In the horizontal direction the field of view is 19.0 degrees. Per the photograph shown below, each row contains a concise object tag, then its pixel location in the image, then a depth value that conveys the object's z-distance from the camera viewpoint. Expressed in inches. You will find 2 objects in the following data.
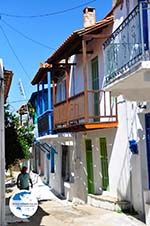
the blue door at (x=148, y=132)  495.5
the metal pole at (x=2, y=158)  410.3
